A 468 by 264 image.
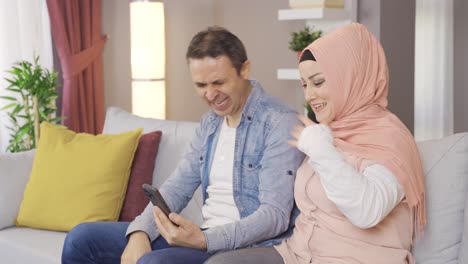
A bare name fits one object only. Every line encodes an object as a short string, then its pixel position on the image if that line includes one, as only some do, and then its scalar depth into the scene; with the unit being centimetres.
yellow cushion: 313
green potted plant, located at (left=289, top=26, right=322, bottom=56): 407
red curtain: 510
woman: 191
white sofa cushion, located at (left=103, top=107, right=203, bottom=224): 309
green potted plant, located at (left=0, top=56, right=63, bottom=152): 443
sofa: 217
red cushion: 315
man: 225
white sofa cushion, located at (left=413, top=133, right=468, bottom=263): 217
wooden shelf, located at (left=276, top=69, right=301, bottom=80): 434
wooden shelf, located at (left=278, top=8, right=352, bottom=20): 406
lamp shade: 501
